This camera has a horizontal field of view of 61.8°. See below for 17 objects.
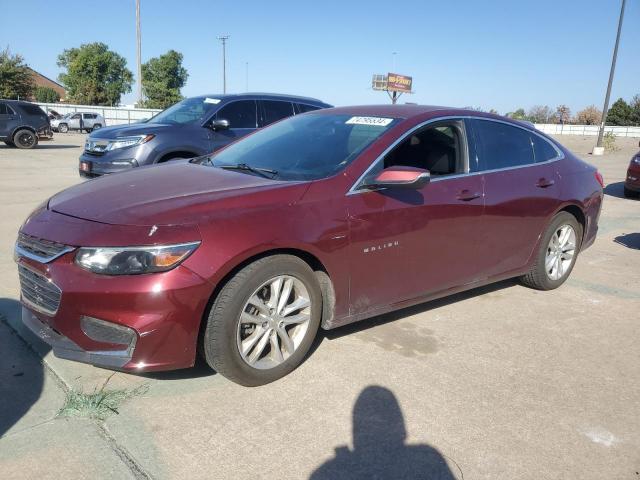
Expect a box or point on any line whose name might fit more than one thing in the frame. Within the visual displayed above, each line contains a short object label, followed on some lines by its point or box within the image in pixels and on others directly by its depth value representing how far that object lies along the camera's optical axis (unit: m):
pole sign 60.47
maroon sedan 2.68
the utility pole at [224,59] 74.75
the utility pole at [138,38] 32.53
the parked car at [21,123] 19.28
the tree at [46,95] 69.09
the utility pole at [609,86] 23.14
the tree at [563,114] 96.00
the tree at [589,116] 89.62
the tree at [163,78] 65.62
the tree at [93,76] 61.72
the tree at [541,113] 97.81
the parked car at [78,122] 37.03
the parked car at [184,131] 7.23
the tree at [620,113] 74.44
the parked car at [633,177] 10.76
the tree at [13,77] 45.88
